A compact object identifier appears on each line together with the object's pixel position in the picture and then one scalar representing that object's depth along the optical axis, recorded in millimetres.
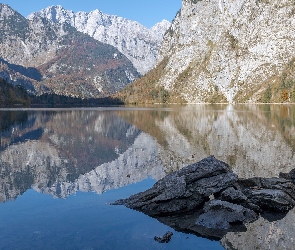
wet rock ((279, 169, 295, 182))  30541
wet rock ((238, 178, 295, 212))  23984
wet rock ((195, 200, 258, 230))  21219
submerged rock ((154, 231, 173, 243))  19172
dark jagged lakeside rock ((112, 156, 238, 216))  23859
